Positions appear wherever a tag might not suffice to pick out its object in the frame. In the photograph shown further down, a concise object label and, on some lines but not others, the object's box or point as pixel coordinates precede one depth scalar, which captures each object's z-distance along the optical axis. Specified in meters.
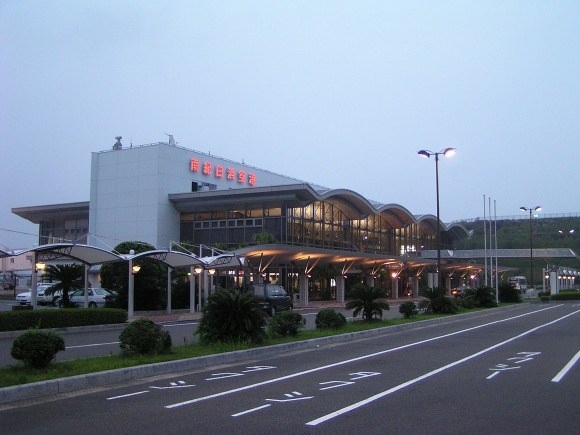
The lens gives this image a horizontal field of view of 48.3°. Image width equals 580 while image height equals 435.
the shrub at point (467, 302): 40.97
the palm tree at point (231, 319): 17.73
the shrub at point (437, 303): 34.84
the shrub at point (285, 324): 19.92
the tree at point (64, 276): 33.31
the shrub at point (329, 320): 23.31
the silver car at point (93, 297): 40.09
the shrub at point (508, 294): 54.12
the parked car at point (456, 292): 64.49
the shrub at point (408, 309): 30.64
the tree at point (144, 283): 38.34
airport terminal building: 51.88
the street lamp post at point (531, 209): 56.97
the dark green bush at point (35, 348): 12.17
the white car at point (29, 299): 41.90
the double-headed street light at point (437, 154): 35.06
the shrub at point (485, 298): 43.88
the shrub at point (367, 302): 26.75
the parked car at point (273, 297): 34.38
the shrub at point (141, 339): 14.88
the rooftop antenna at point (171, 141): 59.22
